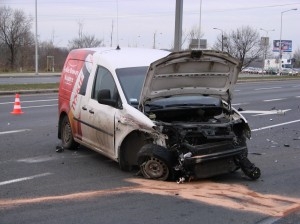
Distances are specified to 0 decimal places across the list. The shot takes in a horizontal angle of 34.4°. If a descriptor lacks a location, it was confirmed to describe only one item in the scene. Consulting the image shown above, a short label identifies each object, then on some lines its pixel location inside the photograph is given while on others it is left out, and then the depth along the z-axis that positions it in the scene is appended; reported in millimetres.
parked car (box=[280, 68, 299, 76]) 85875
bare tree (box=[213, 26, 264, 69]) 88669
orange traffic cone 15273
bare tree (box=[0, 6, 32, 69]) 67562
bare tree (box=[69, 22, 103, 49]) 80812
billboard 84525
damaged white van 6727
